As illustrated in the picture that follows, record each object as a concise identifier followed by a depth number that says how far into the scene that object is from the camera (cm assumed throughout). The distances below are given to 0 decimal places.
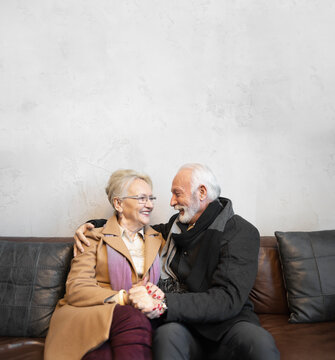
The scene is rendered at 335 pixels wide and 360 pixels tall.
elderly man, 151
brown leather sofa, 158
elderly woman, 145
